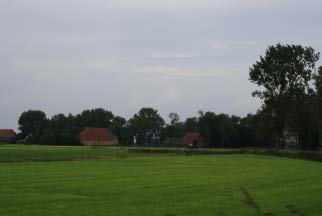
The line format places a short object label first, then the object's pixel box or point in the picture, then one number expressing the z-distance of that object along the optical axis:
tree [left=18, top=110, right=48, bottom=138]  178.55
